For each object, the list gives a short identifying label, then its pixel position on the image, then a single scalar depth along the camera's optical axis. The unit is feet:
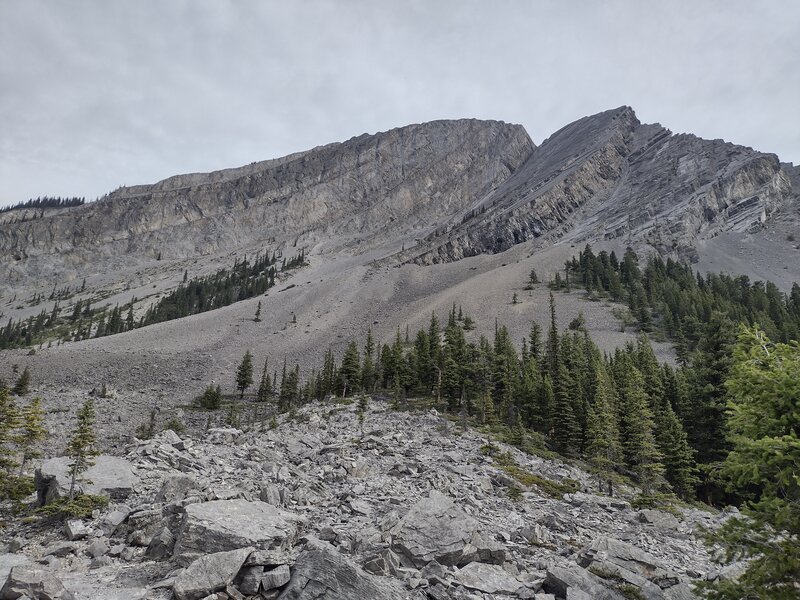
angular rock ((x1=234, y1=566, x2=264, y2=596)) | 33.32
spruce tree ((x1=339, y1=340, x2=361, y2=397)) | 231.71
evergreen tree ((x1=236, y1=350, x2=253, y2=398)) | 269.44
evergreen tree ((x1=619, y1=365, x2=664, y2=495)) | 110.71
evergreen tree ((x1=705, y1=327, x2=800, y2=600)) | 28.91
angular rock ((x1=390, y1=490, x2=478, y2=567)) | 42.70
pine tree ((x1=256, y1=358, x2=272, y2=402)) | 253.44
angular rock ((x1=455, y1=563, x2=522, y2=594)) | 38.11
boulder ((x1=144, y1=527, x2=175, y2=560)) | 41.57
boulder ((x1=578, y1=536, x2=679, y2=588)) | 40.70
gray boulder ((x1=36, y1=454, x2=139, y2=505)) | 56.49
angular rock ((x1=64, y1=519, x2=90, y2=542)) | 46.24
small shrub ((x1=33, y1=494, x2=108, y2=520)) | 50.37
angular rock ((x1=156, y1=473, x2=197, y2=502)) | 54.03
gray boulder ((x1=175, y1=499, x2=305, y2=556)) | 39.60
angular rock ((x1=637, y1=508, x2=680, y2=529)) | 68.59
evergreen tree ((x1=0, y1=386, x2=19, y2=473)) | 60.75
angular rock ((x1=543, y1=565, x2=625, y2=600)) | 36.50
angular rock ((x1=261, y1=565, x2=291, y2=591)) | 33.30
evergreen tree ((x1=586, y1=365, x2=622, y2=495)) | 111.75
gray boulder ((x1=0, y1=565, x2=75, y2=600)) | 29.99
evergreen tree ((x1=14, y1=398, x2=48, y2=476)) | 68.08
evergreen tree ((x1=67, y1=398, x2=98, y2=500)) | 56.95
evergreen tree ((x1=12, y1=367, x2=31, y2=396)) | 219.20
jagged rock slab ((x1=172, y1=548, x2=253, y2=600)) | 32.24
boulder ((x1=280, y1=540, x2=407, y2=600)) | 31.32
